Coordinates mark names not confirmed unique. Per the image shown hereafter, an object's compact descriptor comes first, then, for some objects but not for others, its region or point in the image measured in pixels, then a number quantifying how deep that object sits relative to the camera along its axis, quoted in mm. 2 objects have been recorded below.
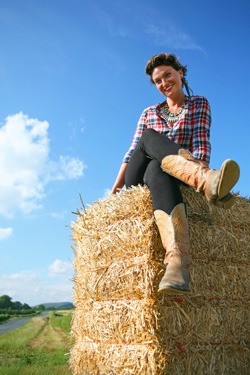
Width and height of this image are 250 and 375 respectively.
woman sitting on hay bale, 2367
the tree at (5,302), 63825
